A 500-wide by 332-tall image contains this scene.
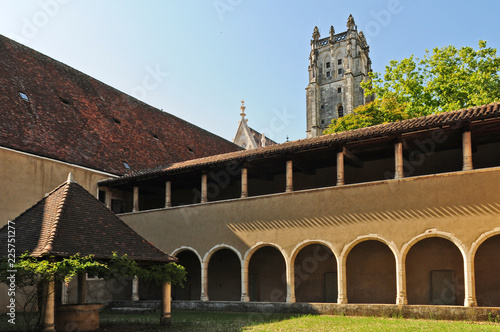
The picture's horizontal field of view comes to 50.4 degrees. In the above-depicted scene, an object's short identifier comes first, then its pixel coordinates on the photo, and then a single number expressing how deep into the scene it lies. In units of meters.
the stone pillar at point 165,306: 14.74
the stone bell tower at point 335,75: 57.25
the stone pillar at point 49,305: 12.19
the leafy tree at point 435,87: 27.75
